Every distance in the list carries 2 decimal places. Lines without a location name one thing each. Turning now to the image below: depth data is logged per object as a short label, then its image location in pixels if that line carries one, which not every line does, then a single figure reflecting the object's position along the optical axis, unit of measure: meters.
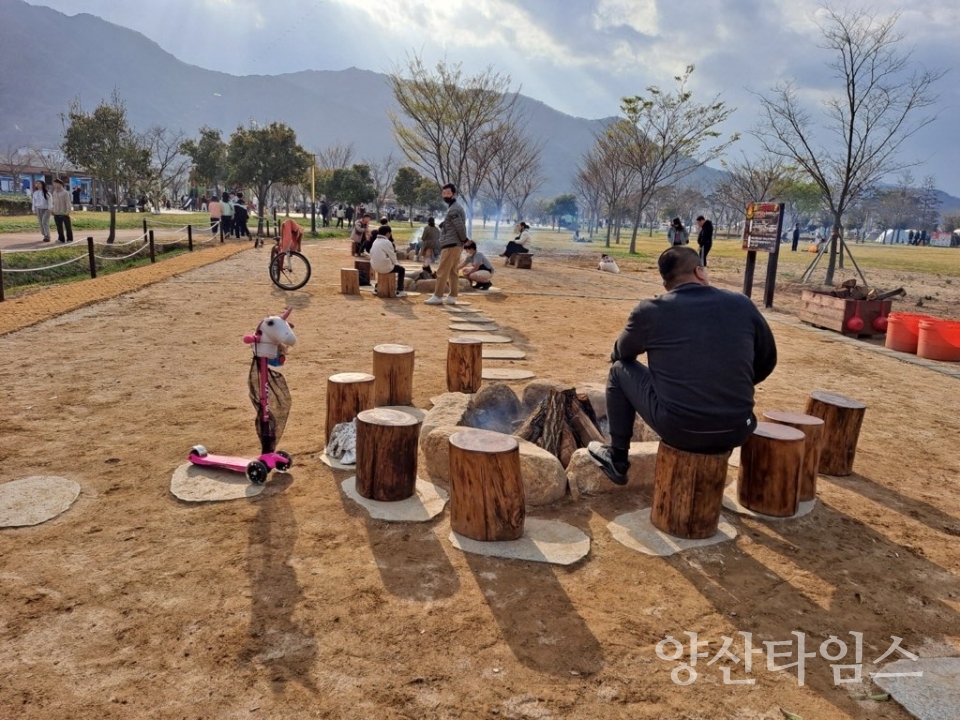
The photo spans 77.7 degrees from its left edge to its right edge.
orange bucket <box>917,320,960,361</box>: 8.04
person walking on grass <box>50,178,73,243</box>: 15.43
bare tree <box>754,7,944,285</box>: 16.11
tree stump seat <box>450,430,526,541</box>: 2.98
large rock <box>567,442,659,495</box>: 3.68
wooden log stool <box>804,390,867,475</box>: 4.13
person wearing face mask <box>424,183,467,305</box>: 9.43
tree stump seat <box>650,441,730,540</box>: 3.10
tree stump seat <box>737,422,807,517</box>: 3.41
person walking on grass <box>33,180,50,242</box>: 15.48
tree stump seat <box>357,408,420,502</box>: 3.38
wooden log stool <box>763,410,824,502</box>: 3.70
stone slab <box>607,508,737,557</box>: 3.09
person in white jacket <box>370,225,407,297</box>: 10.93
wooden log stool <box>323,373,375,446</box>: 4.15
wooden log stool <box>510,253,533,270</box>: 18.62
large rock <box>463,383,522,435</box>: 4.47
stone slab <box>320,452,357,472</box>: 3.89
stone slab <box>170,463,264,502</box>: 3.41
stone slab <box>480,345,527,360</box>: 7.05
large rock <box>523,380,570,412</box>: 4.56
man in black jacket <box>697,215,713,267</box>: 18.44
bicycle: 11.25
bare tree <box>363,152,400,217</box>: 56.01
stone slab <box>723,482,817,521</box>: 3.52
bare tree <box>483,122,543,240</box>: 36.41
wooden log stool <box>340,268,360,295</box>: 11.45
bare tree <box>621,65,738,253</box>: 29.62
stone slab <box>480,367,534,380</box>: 6.00
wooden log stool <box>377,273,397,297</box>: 11.16
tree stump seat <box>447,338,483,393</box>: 5.43
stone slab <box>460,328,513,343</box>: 7.94
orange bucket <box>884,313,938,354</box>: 8.50
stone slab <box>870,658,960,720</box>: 2.05
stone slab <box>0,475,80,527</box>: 3.08
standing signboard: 12.13
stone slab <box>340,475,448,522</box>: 3.29
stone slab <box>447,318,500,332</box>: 8.62
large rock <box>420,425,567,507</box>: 3.55
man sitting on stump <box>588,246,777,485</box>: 2.89
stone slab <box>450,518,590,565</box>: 2.95
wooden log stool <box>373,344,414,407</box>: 5.02
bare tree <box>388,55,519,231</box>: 26.11
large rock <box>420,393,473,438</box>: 4.23
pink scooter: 3.53
